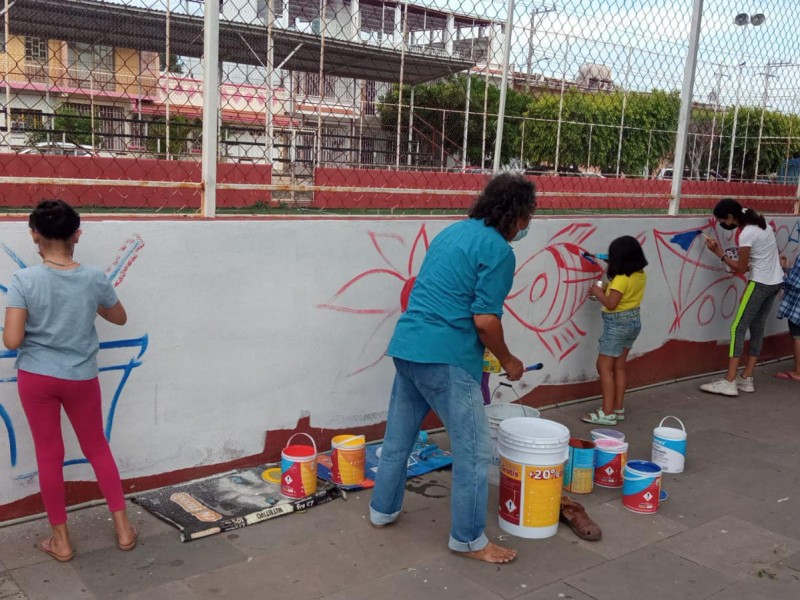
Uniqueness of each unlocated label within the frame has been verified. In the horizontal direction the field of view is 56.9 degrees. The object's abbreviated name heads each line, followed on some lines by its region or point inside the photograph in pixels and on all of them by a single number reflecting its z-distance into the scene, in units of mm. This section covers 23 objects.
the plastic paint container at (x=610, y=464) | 4191
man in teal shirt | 3131
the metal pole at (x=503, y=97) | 5113
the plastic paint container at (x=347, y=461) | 3980
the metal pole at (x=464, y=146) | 5407
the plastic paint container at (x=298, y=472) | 3742
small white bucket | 4422
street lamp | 6723
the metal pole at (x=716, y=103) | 6945
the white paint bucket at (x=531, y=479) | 3463
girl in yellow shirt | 5172
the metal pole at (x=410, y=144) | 6638
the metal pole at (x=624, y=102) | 6317
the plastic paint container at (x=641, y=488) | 3834
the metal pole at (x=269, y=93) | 4391
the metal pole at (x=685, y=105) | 6258
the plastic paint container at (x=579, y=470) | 4074
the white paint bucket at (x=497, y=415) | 4180
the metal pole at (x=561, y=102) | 5872
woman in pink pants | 2879
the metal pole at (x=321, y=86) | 4855
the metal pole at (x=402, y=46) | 5252
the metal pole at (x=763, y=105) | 7539
